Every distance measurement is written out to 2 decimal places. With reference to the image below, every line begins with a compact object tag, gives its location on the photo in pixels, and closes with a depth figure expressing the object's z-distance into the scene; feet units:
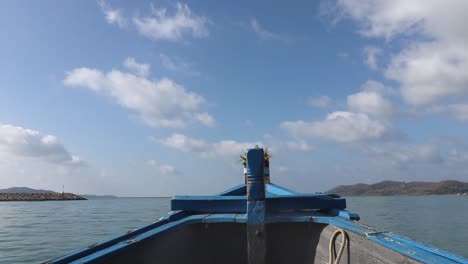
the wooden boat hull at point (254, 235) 14.07
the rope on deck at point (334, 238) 13.28
